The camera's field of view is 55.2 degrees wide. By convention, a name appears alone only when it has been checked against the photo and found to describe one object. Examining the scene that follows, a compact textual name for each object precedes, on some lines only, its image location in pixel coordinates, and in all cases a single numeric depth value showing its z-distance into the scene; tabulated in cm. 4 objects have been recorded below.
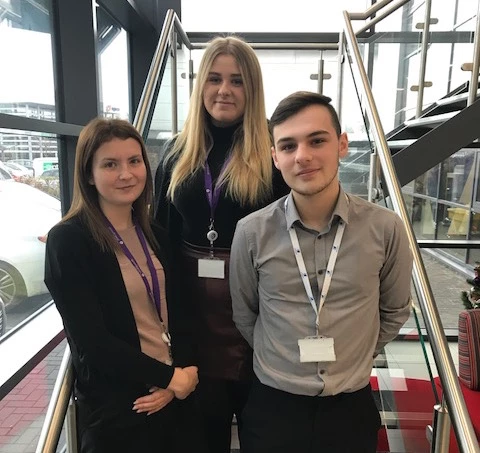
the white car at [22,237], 248
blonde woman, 156
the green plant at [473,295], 329
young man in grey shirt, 128
